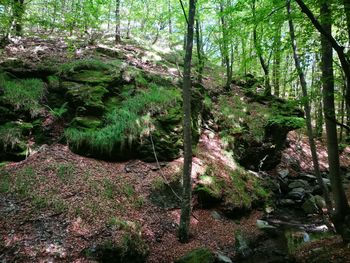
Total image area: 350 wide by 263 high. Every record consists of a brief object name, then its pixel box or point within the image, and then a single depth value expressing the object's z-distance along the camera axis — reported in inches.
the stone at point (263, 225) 372.9
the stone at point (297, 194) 503.0
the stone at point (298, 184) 542.8
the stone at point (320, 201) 470.0
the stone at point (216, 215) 365.8
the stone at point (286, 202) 484.4
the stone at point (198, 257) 259.4
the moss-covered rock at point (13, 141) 330.0
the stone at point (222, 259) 276.5
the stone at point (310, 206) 456.1
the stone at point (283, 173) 573.1
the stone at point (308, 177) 596.0
